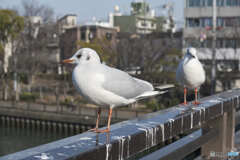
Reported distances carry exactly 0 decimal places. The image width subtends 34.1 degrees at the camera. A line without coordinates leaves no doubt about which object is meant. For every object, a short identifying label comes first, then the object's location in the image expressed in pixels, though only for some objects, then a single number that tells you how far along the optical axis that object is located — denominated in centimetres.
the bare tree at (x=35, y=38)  2461
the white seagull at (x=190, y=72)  435
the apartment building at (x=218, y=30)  2355
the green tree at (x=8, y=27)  2169
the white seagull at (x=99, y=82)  254
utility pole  1704
